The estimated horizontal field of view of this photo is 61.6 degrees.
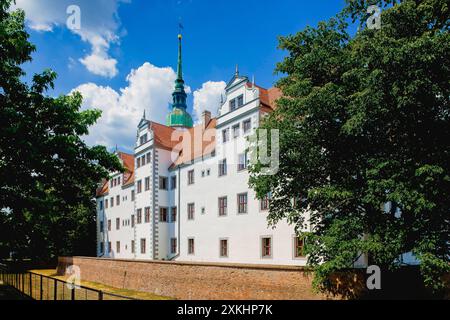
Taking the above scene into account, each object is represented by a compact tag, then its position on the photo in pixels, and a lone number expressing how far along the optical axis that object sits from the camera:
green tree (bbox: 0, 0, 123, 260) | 11.99
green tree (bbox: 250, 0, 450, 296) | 11.29
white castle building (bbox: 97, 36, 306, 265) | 27.05
